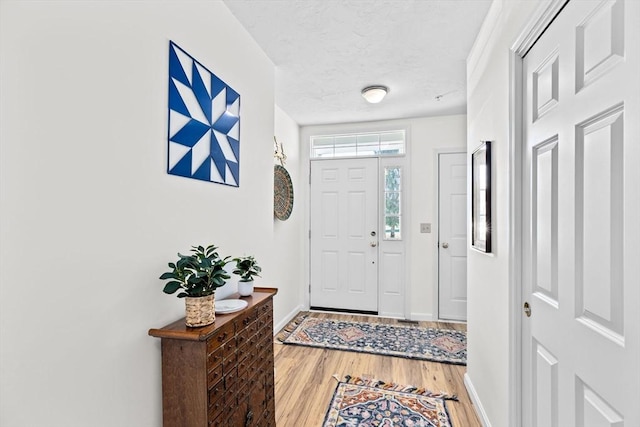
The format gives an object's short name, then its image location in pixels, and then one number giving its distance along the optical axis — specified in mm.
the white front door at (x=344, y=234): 4137
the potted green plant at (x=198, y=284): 1258
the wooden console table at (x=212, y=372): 1214
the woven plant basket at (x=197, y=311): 1271
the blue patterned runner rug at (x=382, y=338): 2996
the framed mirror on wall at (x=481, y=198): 1842
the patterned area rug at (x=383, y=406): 2012
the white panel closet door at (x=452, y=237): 3857
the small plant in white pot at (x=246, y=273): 1775
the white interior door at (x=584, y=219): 787
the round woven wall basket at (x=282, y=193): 3445
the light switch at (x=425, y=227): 3949
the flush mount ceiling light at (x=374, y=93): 3025
